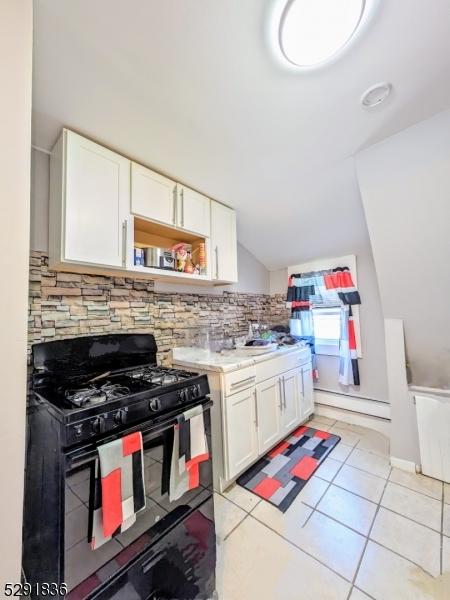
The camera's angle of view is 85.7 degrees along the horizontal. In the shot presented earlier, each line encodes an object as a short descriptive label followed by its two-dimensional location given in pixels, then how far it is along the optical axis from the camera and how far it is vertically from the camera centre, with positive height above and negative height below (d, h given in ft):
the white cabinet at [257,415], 5.75 -2.86
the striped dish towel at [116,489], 2.75 -2.02
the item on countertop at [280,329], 10.92 -0.74
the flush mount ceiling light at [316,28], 3.14 +3.92
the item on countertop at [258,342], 8.11 -0.99
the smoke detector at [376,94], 4.25 +3.89
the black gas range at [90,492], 2.73 -2.23
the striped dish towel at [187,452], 3.59 -2.11
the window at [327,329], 9.92 -0.76
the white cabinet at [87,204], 4.51 +2.29
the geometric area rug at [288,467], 5.78 -4.24
